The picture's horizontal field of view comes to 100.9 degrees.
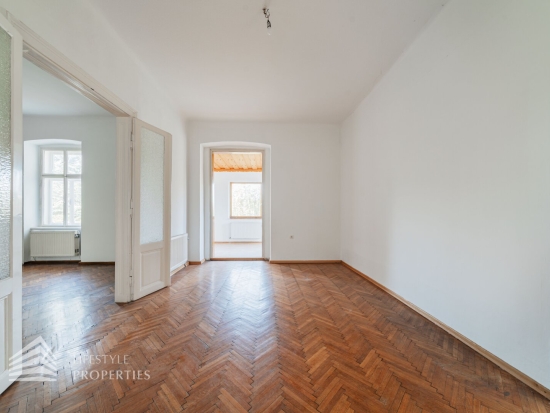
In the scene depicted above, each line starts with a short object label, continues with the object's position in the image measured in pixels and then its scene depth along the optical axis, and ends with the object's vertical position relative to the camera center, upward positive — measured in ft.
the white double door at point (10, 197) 4.66 +0.19
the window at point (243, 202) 28.96 +0.56
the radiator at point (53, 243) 15.88 -2.63
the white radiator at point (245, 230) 28.35 -2.95
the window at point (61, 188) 16.89 +1.33
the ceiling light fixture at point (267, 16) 7.06 +6.08
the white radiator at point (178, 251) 13.48 -2.85
